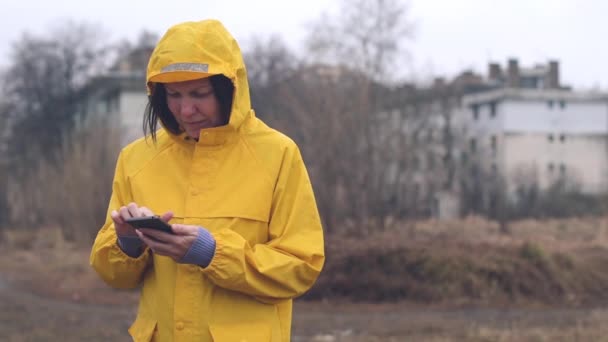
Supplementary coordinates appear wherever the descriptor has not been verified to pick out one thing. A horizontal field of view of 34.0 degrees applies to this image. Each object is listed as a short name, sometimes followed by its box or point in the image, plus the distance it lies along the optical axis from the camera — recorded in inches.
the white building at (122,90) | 2251.5
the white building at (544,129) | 2415.1
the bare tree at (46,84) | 2052.2
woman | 117.7
